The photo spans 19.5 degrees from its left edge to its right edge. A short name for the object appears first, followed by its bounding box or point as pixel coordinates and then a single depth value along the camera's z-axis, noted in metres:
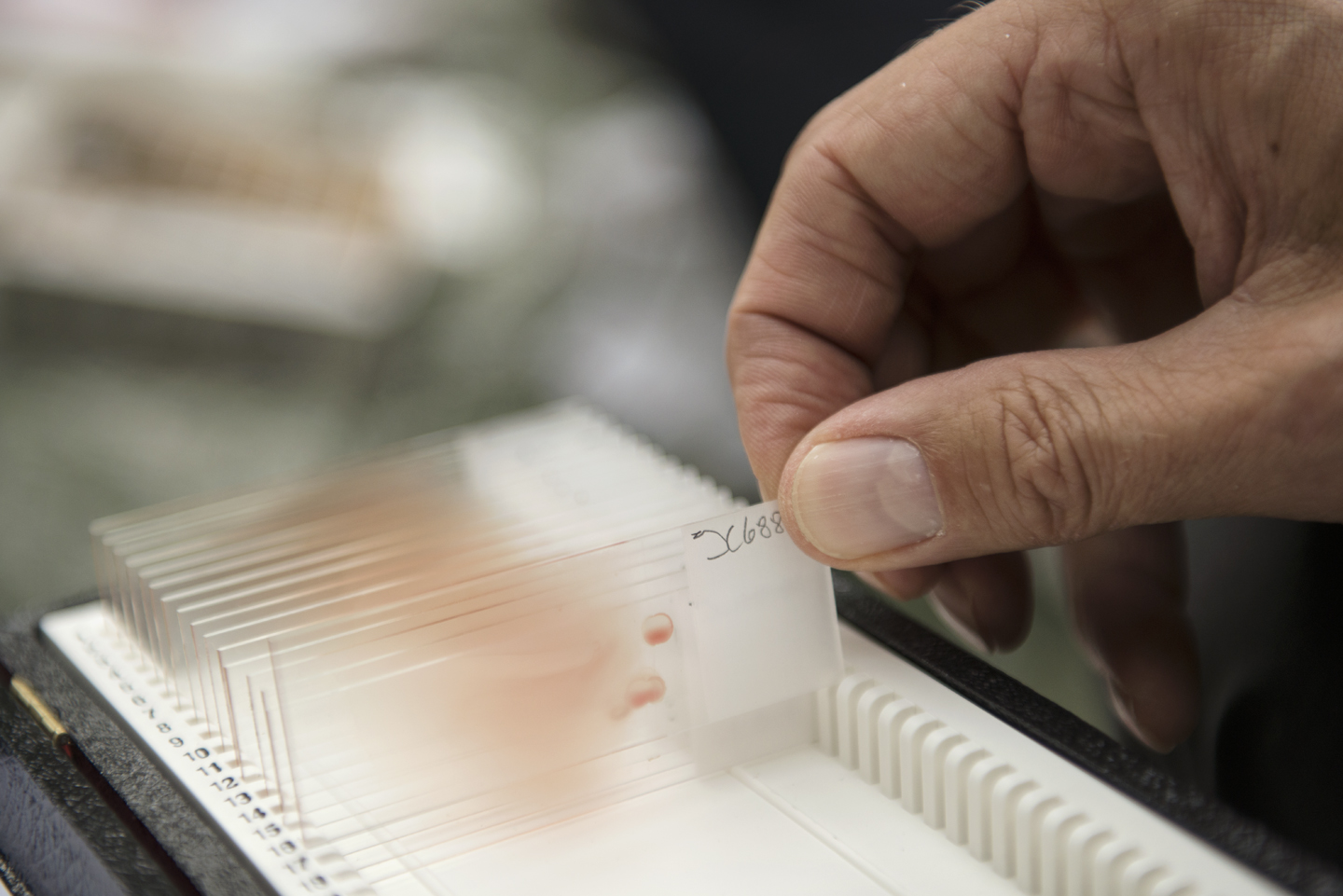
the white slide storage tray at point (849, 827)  0.47
